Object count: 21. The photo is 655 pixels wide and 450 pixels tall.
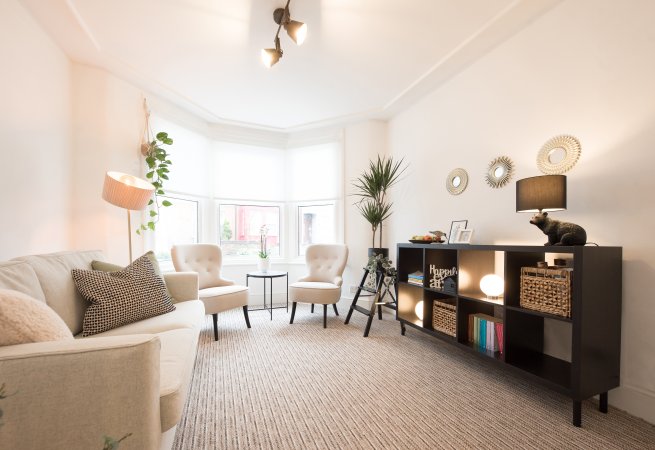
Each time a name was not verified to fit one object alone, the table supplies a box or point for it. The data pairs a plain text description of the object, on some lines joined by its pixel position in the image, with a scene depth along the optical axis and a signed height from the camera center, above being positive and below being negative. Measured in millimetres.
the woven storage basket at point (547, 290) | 1698 -419
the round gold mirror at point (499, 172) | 2480 +420
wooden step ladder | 3066 -837
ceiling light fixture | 2123 +1381
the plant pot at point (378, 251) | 3578 -368
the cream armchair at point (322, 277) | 3363 -719
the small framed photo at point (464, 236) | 2660 -136
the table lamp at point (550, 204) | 1690 +104
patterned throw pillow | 1647 -451
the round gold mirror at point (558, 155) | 2029 +470
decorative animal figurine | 1681 -57
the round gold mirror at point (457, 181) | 2932 +401
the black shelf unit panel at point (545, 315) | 1607 -617
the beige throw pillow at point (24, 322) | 967 -346
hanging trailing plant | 3232 +623
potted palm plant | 3576 +354
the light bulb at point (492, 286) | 2179 -476
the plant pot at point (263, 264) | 3857 -559
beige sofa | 845 -522
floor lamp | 2363 +220
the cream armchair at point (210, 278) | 2934 -650
